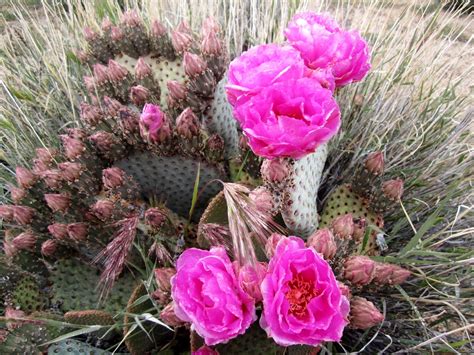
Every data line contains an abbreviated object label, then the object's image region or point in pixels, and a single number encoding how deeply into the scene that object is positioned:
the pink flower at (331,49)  0.35
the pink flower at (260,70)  0.28
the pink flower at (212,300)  0.26
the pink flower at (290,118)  0.27
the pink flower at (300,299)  0.25
